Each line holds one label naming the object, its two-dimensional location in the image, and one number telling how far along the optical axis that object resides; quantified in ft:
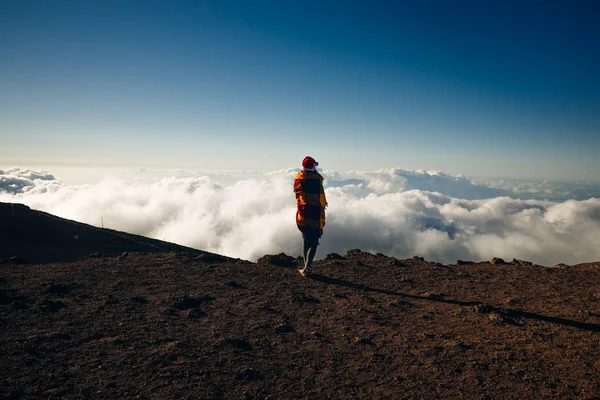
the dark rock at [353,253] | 33.26
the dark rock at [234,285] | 22.16
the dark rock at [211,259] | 29.87
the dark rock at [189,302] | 18.02
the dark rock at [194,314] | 16.70
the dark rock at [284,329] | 15.41
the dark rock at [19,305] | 16.33
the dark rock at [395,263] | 29.14
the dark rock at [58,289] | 19.30
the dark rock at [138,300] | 18.30
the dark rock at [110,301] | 17.75
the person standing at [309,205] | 25.32
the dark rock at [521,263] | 27.94
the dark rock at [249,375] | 11.30
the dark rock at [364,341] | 14.39
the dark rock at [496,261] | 29.37
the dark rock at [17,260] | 27.32
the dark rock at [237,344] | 13.55
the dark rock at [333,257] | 32.24
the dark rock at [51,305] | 16.42
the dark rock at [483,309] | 18.09
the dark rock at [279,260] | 29.89
